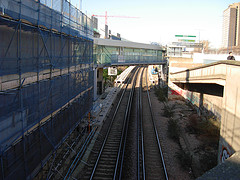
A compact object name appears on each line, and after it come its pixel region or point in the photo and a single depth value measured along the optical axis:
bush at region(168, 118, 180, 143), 12.85
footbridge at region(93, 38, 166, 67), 24.27
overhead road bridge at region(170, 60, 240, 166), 7.21
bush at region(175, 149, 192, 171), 9.62
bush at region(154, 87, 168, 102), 23.52
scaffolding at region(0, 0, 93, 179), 5.71
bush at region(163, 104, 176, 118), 17.56
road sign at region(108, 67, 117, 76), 28.04
